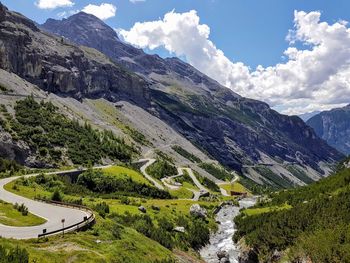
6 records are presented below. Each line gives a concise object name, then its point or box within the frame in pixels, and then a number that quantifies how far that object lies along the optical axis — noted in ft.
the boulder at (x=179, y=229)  223.51
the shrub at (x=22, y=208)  156.88
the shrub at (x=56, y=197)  213.32
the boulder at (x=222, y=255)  197.53
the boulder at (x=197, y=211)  273.50
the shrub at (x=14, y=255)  97.35
